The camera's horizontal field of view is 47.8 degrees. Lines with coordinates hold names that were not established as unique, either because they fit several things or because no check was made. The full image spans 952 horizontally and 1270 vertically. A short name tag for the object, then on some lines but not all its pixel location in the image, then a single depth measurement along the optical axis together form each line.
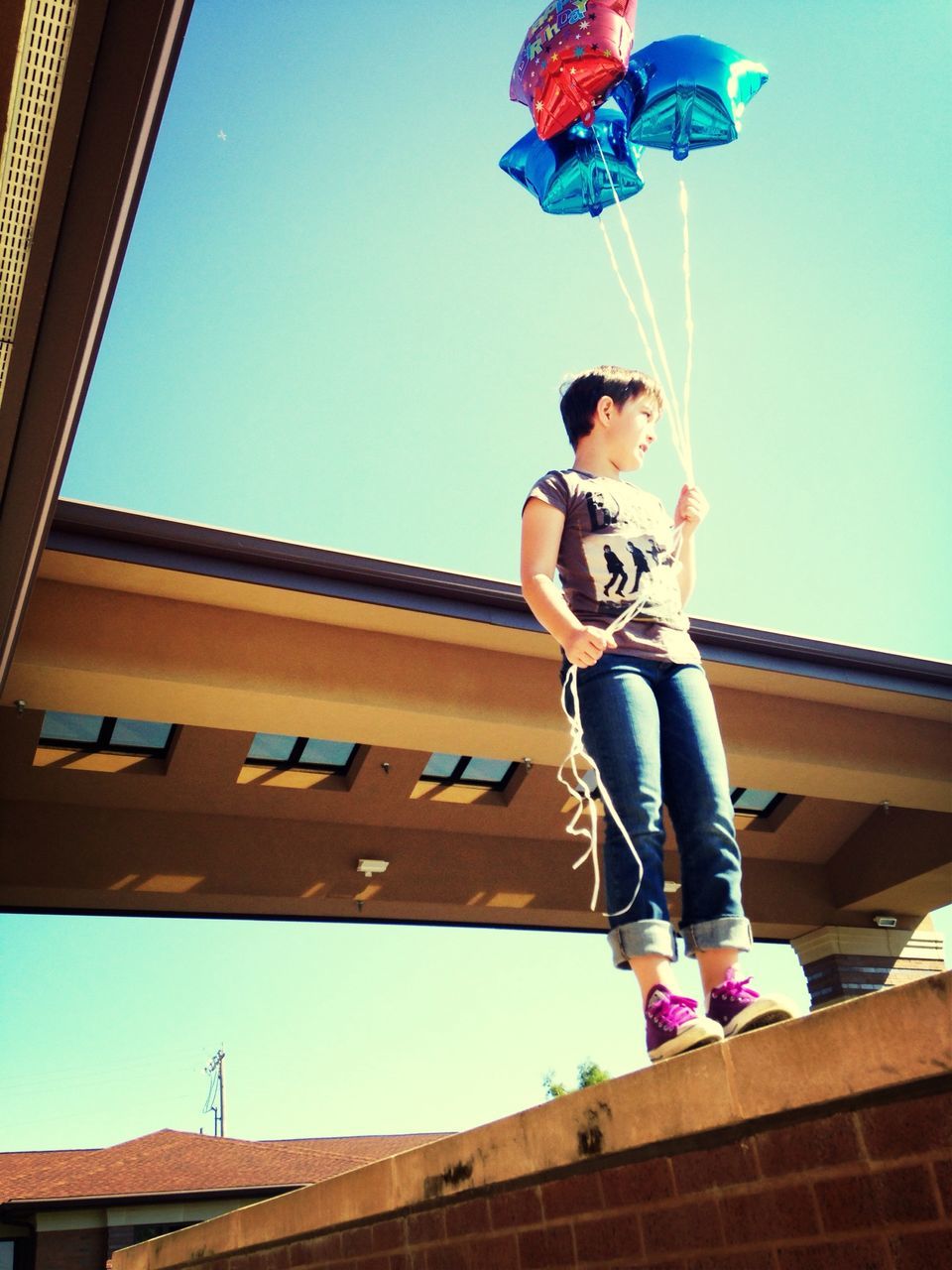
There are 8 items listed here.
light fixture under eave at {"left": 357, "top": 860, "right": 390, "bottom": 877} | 9.25
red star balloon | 3.17
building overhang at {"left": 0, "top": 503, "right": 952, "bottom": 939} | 6.47
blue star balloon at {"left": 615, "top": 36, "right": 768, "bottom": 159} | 3.38
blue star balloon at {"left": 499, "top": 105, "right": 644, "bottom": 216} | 3.39
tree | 23.98
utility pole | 41.00
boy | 2.15
